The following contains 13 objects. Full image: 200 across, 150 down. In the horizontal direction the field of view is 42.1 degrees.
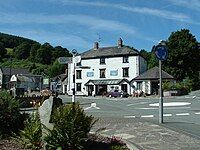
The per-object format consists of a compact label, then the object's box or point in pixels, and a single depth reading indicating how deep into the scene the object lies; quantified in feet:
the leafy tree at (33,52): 351.64
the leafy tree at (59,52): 346.19
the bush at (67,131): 16.64
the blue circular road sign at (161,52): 33.16
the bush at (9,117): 21.82
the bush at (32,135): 18.26
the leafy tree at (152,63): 190.74
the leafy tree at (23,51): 372.29
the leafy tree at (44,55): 337.93
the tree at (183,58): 167.36
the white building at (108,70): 158.47
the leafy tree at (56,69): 254.65
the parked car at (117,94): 136.73
